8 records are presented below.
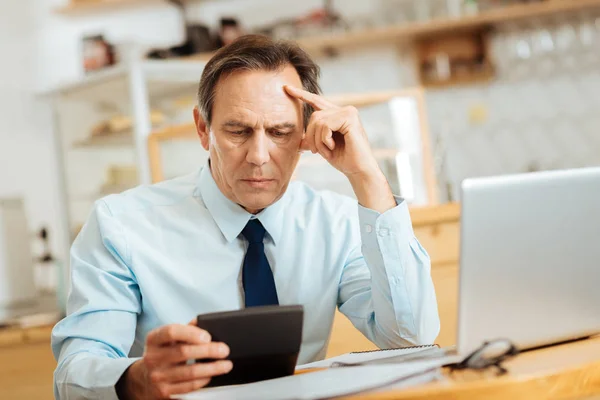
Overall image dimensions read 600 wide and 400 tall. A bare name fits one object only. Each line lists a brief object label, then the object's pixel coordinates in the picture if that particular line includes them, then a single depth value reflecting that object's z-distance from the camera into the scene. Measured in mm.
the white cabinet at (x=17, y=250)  3188
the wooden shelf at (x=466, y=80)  3597
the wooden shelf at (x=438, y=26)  3307
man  1168
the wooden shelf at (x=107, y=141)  3480
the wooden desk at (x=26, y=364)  2625
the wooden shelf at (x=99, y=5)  3873
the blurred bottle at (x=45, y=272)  3381
